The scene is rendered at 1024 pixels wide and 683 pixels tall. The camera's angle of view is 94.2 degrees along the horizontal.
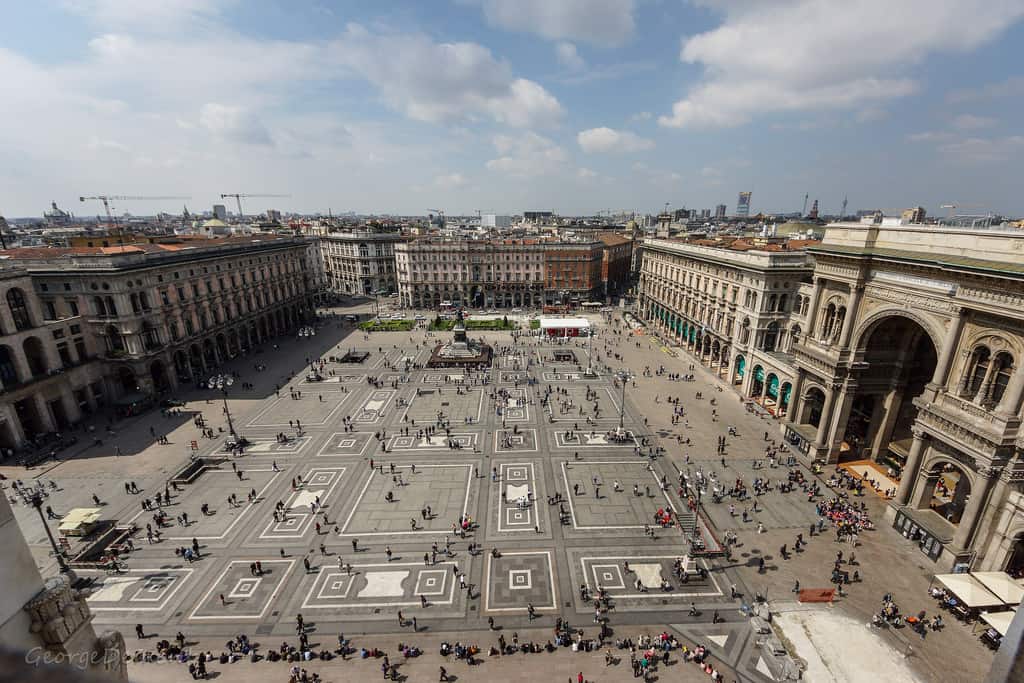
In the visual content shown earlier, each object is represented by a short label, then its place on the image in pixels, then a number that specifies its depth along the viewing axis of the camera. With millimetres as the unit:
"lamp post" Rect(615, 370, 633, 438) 41719
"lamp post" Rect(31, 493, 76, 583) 23891
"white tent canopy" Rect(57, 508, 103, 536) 28844
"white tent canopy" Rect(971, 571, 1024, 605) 22875
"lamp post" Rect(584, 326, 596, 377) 58300
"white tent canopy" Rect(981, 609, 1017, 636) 21412
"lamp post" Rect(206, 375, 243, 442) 38938
